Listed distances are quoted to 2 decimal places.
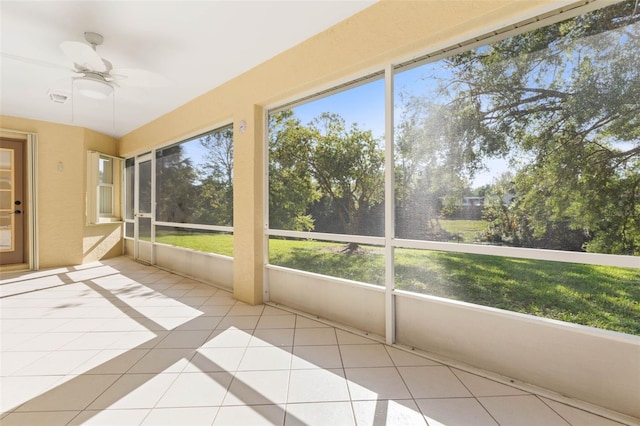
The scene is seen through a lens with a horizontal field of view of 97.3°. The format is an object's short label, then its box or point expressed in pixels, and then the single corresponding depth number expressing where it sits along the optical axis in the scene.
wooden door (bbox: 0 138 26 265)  4.65
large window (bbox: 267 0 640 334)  1.55
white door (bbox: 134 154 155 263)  5.30
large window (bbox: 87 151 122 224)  5.31
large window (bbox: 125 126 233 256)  3.90
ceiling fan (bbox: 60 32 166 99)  2.16
